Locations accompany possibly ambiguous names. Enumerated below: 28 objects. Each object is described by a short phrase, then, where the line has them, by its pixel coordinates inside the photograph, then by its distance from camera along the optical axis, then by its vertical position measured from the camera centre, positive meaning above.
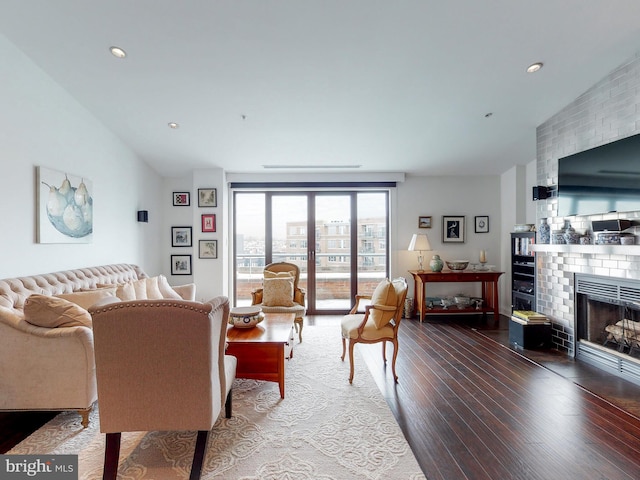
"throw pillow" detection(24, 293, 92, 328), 2.22 -0.48
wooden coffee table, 2.60 -0.91
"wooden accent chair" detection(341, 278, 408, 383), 2.92 -0.73
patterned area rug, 1.81 -1.27
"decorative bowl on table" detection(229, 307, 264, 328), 2.92 -0.69
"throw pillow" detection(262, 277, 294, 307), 4.11 -0.65
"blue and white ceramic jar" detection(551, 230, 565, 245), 3.56 +0.04
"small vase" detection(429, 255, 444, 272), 5.09 -0.36
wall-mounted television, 2.84 +0.59
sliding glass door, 5.61 +0.05
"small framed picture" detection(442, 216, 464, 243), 5.55 +0.24
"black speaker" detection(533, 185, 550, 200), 3.91 +0.59
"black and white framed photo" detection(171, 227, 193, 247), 5.54 +0.10
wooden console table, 4.96 -0.60
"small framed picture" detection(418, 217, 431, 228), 5.57 +0.35
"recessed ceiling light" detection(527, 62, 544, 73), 2.95 +1.60
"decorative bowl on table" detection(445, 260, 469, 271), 5.12 -0.36
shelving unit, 4.45 -0.44
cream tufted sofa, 2.20 -0.84
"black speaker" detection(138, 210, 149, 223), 4.80 +0.41
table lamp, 5.22 -0.02
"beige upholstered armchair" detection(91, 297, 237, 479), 1.60 -0.64
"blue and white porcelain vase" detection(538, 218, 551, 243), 3.85 +0.11
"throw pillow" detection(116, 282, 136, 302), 3.00 -0.46
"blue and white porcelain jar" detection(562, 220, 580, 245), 3.40 +0.06
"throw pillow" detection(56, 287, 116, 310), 2.65 -0.44
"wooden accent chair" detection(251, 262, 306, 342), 3.98 -0.71
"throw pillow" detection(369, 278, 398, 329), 2.92 -0.55
